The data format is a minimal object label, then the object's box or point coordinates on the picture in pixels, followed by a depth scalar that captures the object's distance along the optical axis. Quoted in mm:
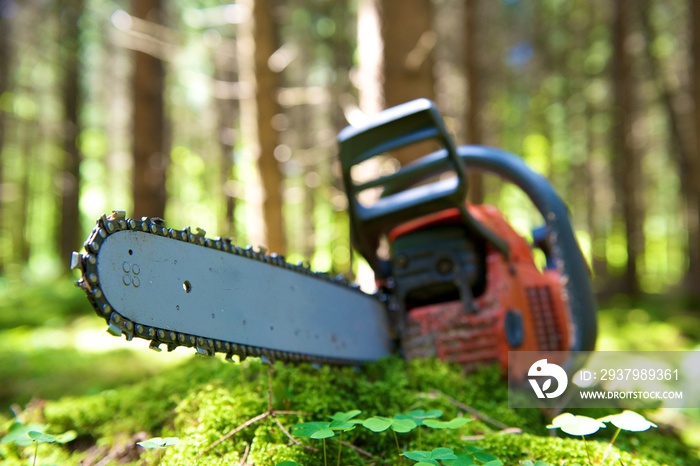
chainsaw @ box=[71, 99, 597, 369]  740
